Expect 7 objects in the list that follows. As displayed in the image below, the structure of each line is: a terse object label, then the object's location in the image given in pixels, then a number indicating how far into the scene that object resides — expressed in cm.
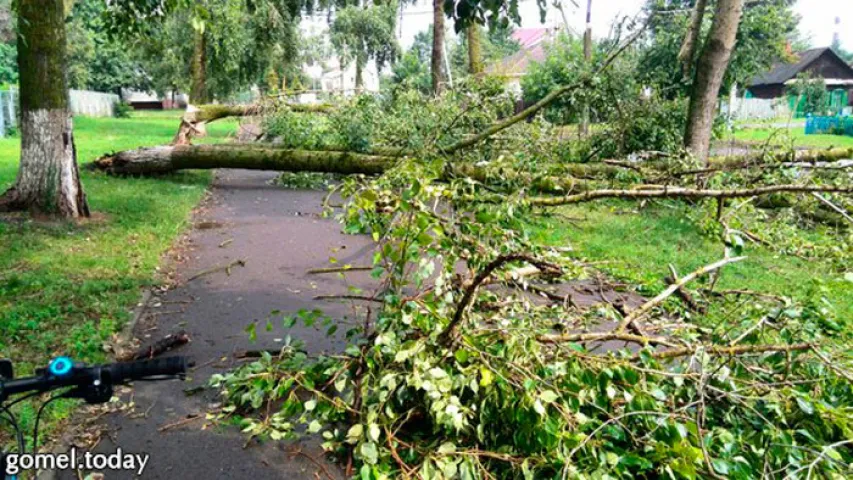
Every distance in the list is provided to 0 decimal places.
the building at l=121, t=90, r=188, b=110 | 6229
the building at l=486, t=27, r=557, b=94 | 2121
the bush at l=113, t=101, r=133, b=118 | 4097
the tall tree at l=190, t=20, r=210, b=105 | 2344
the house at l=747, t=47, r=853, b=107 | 4238
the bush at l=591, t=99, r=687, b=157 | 1139
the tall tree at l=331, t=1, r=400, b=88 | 3941
